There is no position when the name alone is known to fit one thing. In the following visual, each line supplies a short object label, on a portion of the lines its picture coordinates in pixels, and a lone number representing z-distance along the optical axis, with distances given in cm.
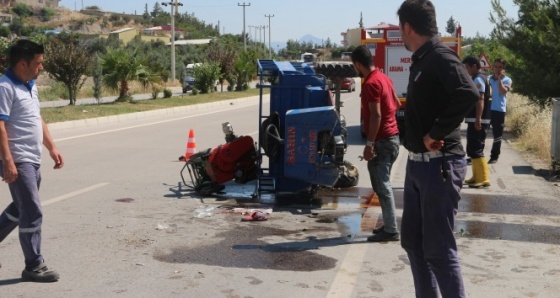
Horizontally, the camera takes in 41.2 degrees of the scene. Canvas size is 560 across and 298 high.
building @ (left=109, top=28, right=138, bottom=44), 11271
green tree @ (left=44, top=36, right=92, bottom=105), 2648
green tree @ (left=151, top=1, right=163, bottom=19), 18112
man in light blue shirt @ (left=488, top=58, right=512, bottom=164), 1310
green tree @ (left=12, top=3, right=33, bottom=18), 15125
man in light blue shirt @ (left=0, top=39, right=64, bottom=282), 556
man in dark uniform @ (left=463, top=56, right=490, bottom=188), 1062
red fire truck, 1908
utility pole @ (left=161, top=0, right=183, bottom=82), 4869
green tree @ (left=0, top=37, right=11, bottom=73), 2750
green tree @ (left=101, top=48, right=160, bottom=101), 2888
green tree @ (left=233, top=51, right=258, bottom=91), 4738
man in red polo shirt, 712
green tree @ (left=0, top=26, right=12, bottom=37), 10450
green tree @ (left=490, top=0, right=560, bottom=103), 1861
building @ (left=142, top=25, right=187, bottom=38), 12965
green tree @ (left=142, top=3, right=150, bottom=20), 17450
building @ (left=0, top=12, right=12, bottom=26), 12239
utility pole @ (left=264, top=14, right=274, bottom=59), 9881
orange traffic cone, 1234
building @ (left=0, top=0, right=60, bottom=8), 15725
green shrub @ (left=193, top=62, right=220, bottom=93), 4031
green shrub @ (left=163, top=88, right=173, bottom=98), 3578
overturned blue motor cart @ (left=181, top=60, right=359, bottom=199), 838
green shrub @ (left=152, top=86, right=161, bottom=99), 3259
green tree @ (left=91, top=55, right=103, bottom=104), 2938
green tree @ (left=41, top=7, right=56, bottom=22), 15105
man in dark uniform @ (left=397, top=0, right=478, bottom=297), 416
